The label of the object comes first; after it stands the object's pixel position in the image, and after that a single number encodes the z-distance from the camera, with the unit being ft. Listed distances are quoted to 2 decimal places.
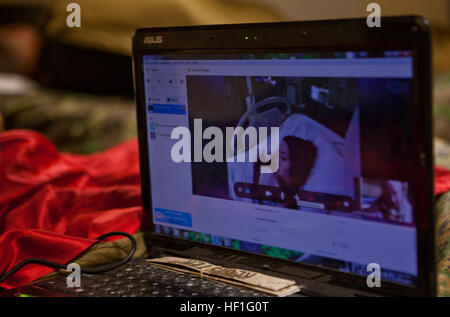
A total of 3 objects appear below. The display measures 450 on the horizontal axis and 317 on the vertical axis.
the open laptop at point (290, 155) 3.38
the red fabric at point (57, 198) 4.03
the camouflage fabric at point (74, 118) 6.93
